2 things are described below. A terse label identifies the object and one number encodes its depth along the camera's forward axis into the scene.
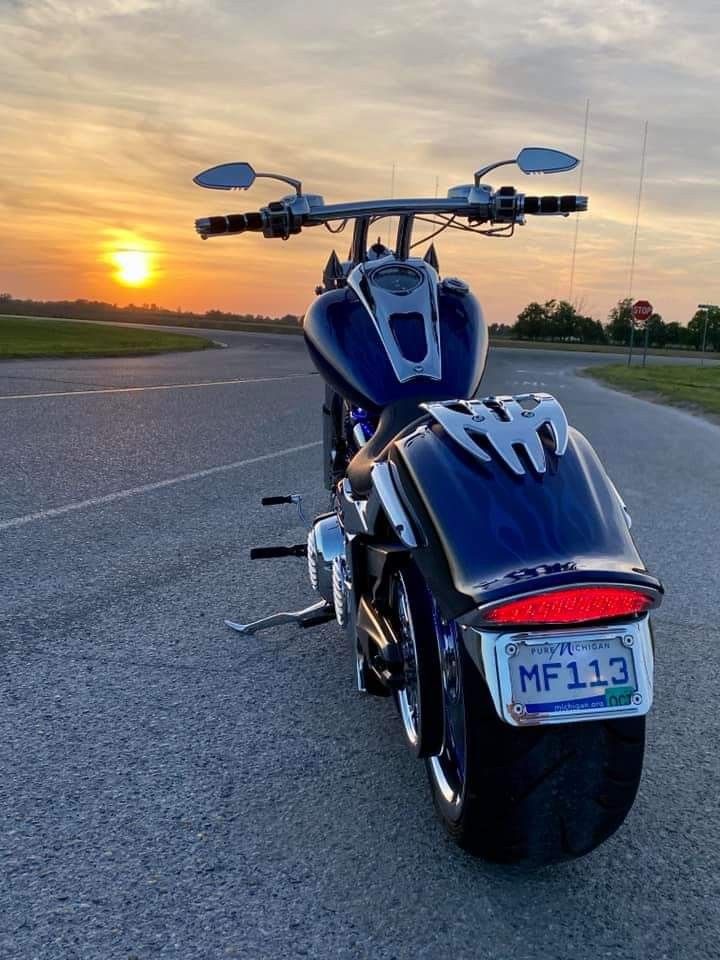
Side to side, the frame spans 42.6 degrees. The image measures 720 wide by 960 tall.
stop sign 33.06
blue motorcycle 1.95
